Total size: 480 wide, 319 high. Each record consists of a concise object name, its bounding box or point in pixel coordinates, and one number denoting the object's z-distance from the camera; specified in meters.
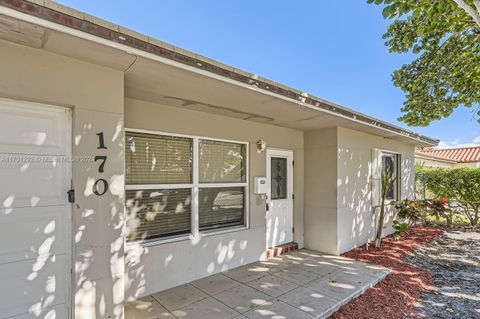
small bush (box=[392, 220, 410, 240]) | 6.66
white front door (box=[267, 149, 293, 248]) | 5.54
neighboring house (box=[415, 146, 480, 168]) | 15.80
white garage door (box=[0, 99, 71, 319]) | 2.17
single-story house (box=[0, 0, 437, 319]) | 2.20
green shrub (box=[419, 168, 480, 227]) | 8.68
